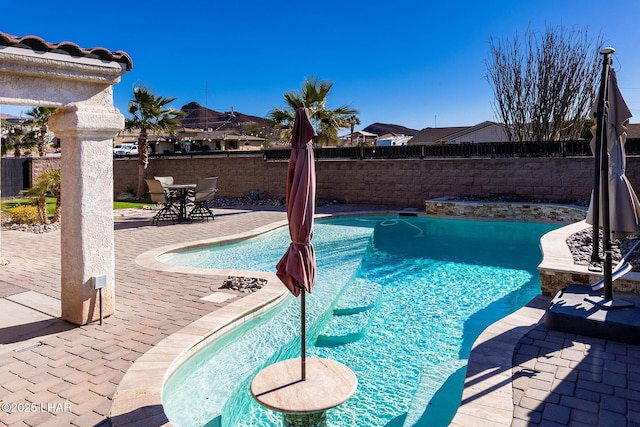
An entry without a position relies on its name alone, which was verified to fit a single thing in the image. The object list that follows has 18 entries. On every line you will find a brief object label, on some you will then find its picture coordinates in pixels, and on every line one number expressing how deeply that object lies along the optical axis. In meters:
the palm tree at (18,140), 22.27
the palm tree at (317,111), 16.98
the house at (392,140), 45.88
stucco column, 4.68
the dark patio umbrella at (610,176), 4.51
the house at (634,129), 29.16
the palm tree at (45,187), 11.22
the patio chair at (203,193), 13.20
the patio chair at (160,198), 12.70
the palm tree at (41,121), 16.84
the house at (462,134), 33.81
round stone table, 2.86
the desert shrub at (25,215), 12.22
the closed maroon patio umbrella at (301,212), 3.15
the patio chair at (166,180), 15.07
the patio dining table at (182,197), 12.90
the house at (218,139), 37.50
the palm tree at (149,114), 18.73
